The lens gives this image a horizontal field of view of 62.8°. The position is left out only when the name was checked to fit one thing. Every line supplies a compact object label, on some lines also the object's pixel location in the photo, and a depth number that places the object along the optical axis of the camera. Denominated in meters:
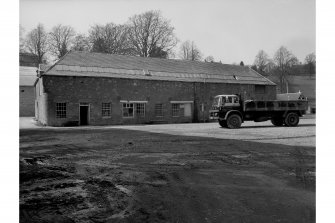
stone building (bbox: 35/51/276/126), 20.16
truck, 16.58
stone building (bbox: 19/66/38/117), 30.29
